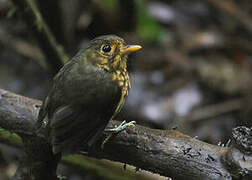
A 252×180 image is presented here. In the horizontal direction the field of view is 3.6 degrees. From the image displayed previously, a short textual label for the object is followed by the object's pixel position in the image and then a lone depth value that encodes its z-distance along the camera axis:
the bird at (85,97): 2.81
